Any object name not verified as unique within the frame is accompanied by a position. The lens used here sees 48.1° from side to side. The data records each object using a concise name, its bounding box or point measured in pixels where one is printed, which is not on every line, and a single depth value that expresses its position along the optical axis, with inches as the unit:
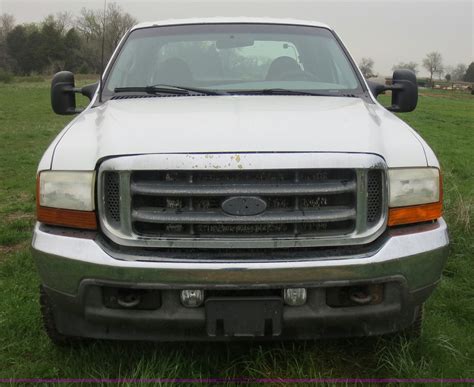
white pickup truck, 90.1
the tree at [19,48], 2760.8
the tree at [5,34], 2710.4
